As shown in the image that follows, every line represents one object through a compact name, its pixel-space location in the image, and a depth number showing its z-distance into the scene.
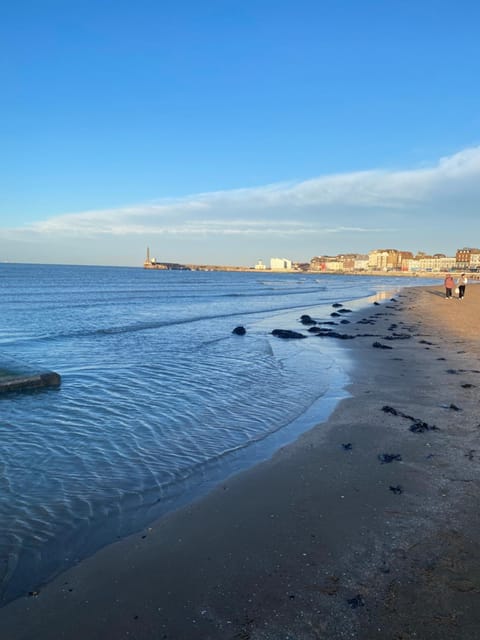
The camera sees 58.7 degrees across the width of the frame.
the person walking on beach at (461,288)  37.16
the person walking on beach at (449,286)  39.15
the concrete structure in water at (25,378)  9.46
